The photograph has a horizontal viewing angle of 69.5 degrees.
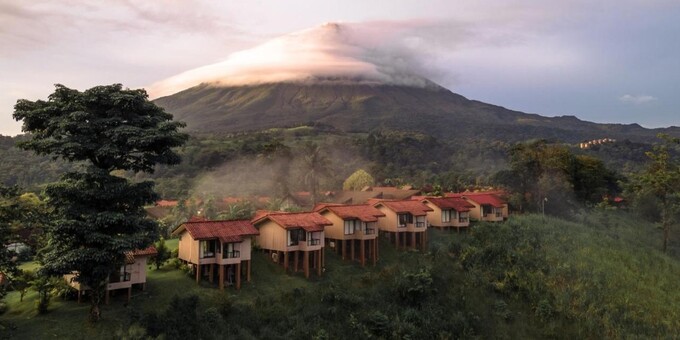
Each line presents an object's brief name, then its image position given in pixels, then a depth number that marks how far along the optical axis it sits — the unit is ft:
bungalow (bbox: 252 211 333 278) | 129.49
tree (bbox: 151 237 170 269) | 121.70
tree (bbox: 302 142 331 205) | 213.05
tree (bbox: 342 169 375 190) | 263.70
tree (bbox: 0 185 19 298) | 75.46
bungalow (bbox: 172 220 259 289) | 114.21
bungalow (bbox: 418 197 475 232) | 181.98
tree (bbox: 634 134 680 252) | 177.06
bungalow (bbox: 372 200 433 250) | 160.15
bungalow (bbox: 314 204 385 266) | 145.48
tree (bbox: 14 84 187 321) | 85.40
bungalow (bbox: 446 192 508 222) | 202.59
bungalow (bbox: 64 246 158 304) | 97.78
